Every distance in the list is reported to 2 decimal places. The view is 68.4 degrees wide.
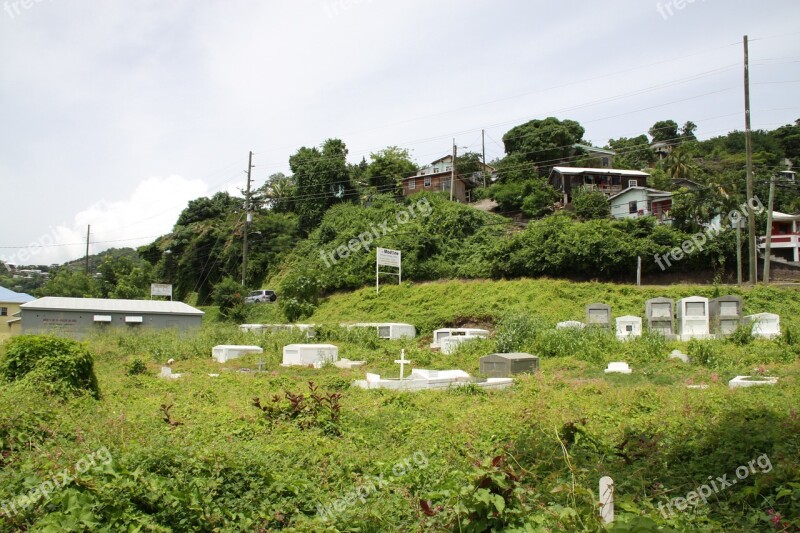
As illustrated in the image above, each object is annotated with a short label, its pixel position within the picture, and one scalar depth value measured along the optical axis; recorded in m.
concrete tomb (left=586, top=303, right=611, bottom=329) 25.59
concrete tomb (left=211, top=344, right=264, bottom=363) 23.45
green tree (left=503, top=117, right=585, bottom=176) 53.75
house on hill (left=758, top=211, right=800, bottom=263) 39.94
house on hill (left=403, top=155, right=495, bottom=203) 54.06
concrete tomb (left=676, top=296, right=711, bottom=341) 23.28
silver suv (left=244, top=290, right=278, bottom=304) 44.03
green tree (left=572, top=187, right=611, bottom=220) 41.75
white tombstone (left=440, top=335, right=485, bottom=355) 23.72
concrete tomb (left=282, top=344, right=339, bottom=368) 21.97
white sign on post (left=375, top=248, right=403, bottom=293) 36.97
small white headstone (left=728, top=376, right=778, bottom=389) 12.58
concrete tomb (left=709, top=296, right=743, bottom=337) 23.08
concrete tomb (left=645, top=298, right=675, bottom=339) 24.50
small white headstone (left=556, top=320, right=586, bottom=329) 23.24
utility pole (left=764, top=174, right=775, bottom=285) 30.18
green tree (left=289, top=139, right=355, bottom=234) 50.81
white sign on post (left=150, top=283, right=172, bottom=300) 46.29
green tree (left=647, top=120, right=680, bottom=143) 72.25
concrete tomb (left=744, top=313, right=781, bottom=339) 21.71
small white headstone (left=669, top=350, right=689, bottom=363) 17.67
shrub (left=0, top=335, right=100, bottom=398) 11.42
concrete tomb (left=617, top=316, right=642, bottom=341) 23.72
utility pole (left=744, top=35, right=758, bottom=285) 29.33
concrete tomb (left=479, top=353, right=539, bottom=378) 17.44
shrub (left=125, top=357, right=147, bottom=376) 17.81
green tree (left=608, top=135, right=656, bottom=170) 60.41
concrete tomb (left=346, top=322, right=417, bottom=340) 29.25
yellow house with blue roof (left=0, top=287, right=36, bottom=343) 44.55
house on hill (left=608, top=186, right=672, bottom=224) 42.19
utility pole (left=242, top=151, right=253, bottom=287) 44.22
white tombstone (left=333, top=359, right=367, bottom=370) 21.09
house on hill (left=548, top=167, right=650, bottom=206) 48.22
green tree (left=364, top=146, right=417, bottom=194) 55.91
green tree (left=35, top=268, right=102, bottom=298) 51.78
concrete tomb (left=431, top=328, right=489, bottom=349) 25.69
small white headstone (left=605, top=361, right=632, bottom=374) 16.72
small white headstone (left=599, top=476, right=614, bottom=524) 4.32
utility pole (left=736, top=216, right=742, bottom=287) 31.05
